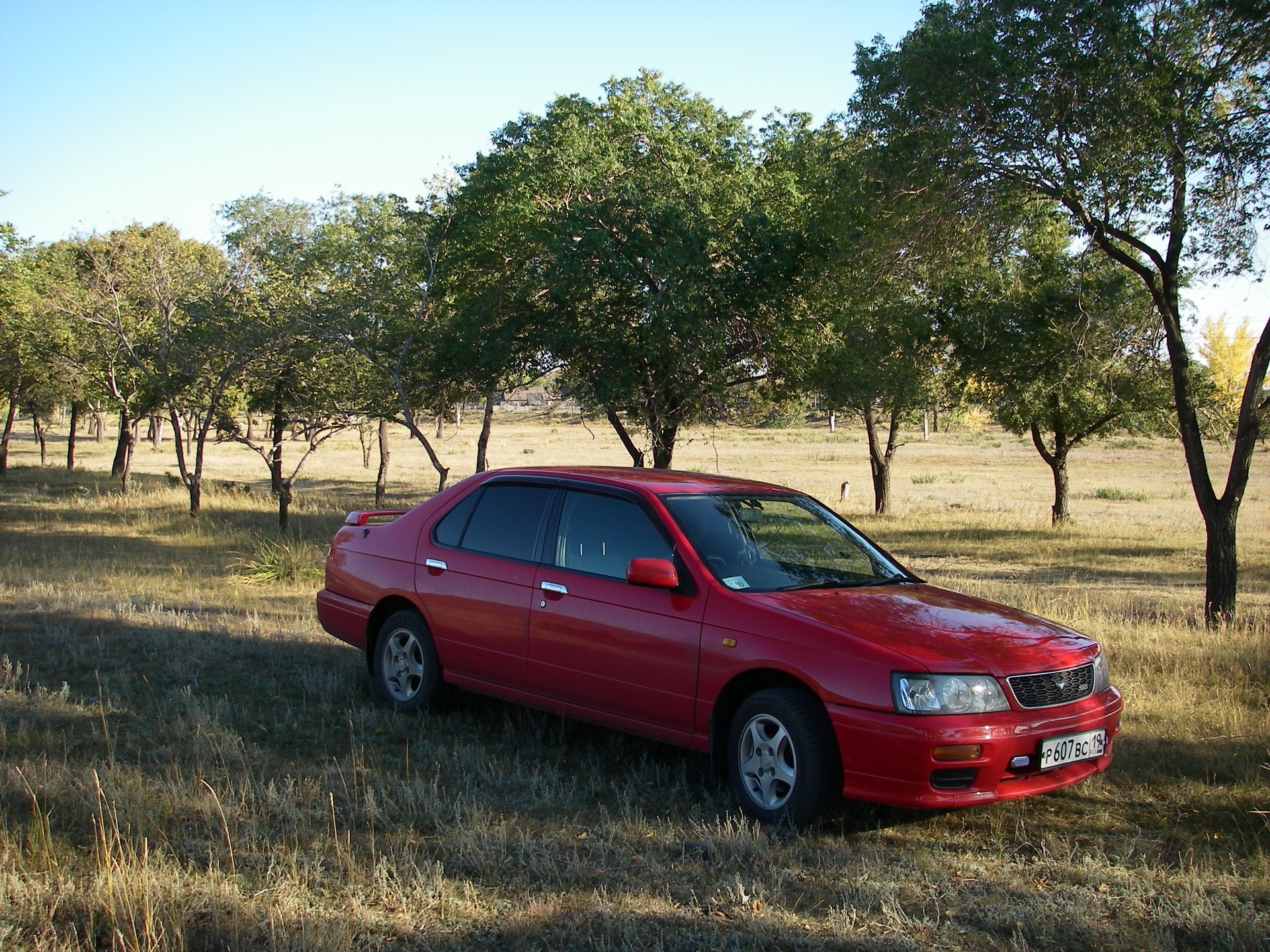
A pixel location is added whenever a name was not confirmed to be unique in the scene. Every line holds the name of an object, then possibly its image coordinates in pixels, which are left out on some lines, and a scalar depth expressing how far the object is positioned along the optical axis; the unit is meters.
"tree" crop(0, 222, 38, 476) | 23.80
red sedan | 4.50
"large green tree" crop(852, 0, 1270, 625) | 11.08
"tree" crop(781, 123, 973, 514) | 13.06
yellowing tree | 45.97
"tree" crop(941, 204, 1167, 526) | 14.84
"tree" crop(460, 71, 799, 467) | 15.05
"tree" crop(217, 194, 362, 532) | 16.33
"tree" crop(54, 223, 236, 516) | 18.17
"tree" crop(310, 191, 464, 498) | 15.14
